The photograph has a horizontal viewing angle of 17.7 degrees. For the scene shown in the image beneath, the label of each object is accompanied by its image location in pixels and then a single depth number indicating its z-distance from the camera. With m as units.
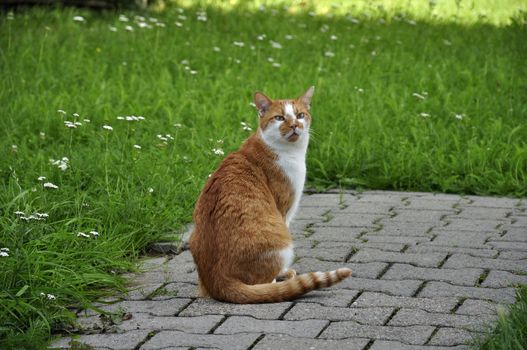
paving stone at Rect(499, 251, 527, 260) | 9.64
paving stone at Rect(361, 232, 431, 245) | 10.32
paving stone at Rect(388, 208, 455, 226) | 11.16
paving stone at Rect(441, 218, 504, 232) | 10.79
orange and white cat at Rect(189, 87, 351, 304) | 8.20
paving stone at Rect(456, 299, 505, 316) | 7.87
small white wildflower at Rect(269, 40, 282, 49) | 18.83
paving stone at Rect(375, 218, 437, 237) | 10.64
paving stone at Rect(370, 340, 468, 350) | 7.07
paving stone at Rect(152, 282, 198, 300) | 8.61
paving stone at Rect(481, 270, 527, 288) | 8.70
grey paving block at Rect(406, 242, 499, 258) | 9.75
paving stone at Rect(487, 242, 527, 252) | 9.99
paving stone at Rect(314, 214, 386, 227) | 11.05
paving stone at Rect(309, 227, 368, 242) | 10.46
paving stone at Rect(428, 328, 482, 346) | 7.16
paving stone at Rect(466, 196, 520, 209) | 11.88
